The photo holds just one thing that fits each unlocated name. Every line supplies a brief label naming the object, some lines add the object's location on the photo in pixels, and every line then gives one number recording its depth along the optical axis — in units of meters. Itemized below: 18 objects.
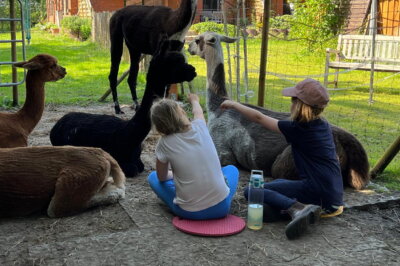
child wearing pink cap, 3.59
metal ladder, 8.88
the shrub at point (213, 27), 13.33
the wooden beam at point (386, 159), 4.80
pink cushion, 3.42
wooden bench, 10.88
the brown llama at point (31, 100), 4.68
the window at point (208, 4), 27.68
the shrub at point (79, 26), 24.66
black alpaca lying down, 4.58
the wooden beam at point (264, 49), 5.48
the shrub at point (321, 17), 14.58
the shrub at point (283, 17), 14.85
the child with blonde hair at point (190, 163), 3.51
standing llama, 6.46
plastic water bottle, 3.55
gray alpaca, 4.38
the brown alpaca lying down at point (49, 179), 3.56
